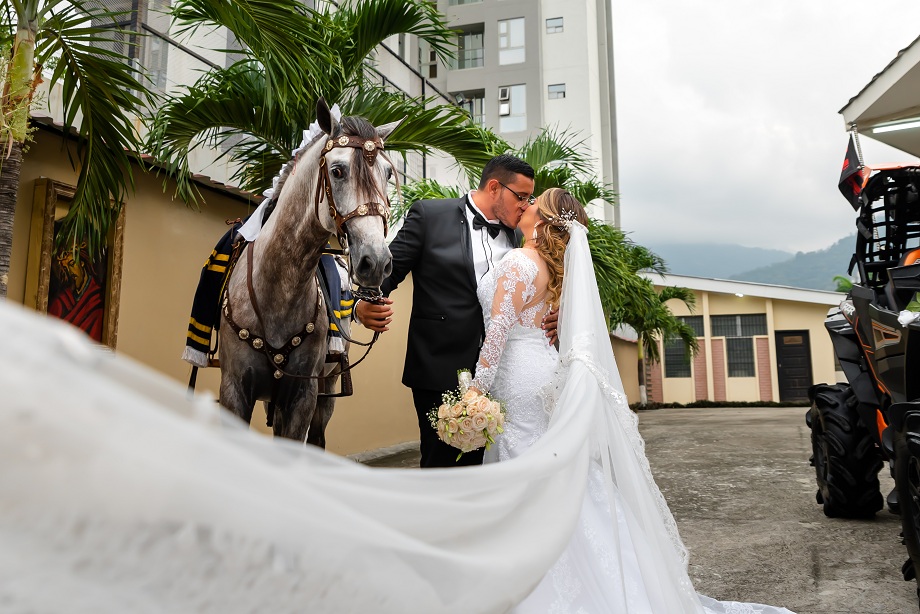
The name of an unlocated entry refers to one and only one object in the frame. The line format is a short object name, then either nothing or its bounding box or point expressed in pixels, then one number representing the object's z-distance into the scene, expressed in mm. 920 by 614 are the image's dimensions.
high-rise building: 30828
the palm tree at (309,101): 5309
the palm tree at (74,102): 3648
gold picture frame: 4887
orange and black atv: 3148
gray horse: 3197
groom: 3332
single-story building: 26891
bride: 2576
